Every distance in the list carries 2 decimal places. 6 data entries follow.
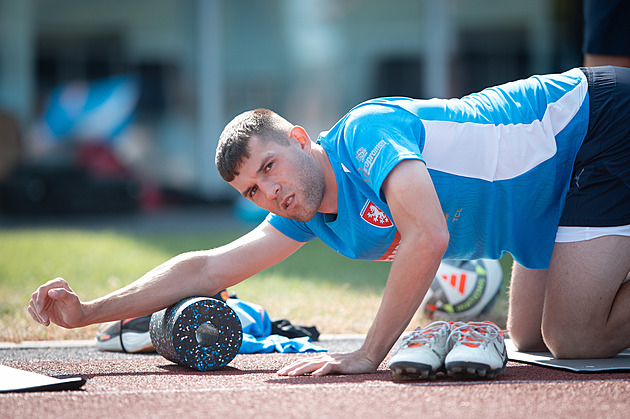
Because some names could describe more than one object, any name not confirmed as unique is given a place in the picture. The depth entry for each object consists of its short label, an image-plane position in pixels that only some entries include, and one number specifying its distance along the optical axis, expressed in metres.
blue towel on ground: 7.85
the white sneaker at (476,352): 5.77
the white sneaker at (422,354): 5.80
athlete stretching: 5.94
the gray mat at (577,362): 6.49
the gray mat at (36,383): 5.77
